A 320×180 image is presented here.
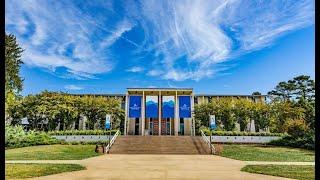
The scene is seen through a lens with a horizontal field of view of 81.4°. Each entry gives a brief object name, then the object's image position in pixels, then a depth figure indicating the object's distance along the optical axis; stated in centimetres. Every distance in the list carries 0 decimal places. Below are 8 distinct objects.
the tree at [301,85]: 2864
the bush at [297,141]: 1531
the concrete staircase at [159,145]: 1508
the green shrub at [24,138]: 1595
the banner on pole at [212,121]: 1588
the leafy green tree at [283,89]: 3139
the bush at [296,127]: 1647
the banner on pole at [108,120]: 1623
